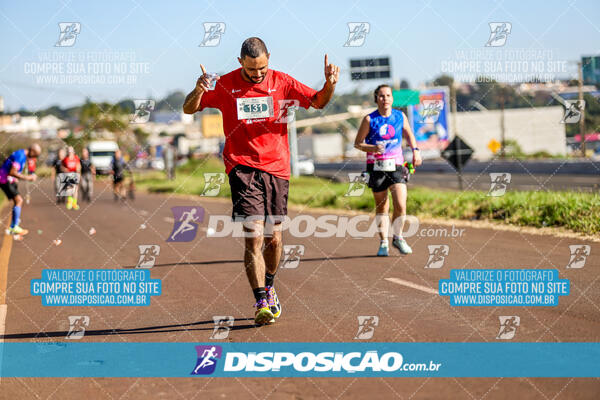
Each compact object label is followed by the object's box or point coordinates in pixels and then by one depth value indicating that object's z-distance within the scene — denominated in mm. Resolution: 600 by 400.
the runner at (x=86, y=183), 29303
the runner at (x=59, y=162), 20141
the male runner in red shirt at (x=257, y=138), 6191
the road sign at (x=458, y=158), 18109
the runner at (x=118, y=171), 27188
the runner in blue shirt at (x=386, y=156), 9859
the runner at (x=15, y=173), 15164
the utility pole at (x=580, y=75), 16109
